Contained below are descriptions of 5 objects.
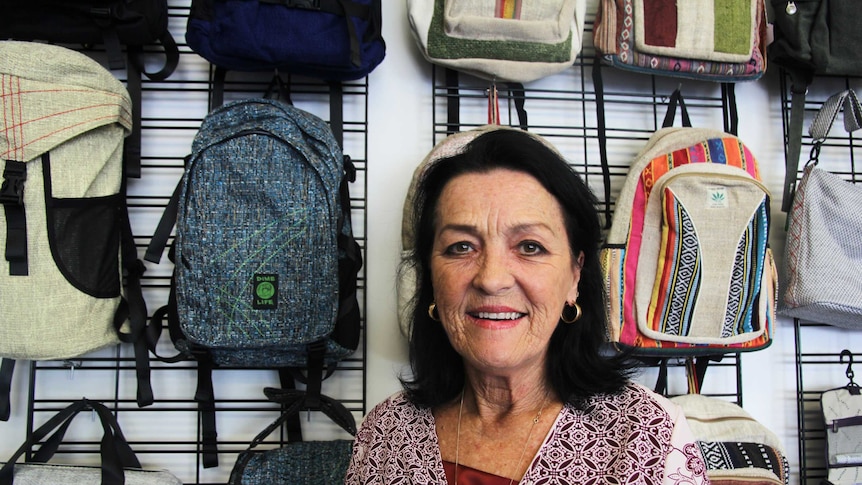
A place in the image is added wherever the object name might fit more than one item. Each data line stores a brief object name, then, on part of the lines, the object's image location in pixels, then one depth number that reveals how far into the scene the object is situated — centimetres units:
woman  90
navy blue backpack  146
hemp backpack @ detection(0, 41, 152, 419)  137
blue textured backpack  141
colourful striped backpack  150
